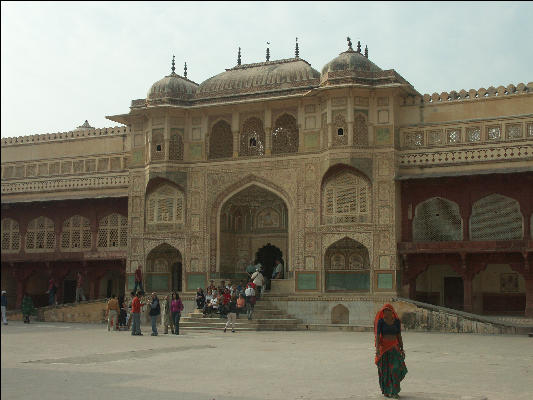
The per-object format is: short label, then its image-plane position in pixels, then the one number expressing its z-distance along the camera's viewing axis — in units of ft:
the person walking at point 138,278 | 79.46
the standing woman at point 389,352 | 25.57
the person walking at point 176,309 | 59.52
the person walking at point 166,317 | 60.95
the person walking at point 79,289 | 85.46
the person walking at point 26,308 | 79.96
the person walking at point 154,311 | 58.65
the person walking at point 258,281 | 71.46
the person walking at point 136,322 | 58.95
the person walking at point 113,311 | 63.16
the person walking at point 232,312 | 62.23
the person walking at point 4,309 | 72.95
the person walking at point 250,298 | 67.87
